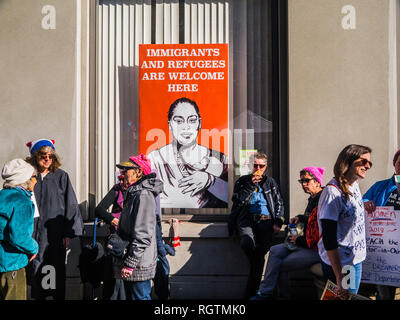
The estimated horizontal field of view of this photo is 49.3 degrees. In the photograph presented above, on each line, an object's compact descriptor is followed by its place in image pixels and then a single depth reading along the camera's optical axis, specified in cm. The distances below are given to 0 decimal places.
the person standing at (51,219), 511
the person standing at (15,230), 387
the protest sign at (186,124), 623
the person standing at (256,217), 538
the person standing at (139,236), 404
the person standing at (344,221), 354
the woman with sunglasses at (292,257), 486
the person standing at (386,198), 449
